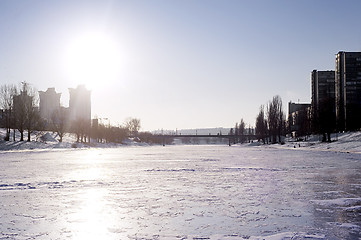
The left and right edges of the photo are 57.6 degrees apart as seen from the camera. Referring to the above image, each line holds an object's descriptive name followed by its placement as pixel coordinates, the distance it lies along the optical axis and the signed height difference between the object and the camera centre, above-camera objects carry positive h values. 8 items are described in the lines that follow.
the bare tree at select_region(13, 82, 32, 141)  58.56 +4.84
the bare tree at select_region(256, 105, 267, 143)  92.36 +2.88
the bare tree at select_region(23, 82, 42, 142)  59.50 +4.55
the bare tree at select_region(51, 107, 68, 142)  72.53 +3.44
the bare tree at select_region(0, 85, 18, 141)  61.30 +6.02
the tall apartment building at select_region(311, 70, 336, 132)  58.97 +3.52
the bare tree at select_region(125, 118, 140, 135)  166.25 +4.44
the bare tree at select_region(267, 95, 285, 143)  81.25 +4.33
